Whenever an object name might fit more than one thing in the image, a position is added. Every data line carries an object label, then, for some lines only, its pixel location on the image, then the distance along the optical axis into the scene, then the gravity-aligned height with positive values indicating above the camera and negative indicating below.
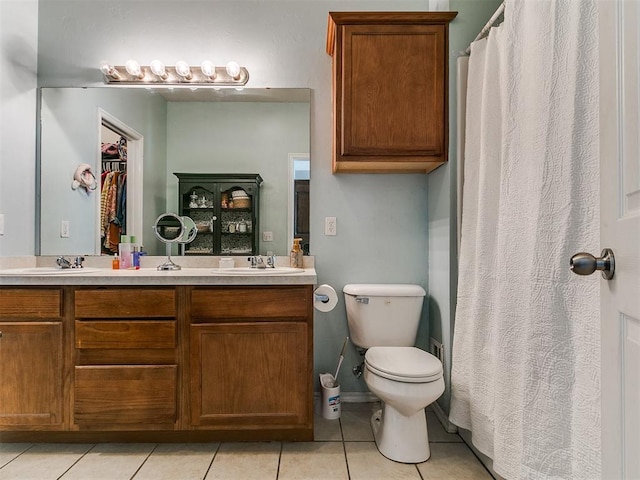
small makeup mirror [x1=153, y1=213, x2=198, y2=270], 2.20 +0.06
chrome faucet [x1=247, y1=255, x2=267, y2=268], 2.11 -0.13
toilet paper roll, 2.00 -0.32
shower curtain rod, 1.53 +0.95
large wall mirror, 2.21 +0.54
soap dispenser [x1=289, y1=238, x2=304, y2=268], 2.19 -0.10
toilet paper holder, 2.02 -0.32
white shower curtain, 1.00 -0.02
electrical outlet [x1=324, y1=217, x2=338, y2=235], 2.26 +0.09
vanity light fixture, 2.15 +0.98
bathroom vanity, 1.69 -0.53
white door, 0.62 +0.02
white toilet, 1.57 -0.56
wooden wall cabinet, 1.90 +0.79
